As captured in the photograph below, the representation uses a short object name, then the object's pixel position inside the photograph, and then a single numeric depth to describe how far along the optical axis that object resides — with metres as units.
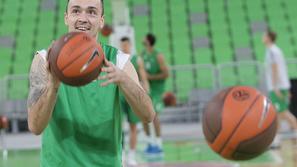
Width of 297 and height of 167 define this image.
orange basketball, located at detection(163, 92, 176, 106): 14.53
